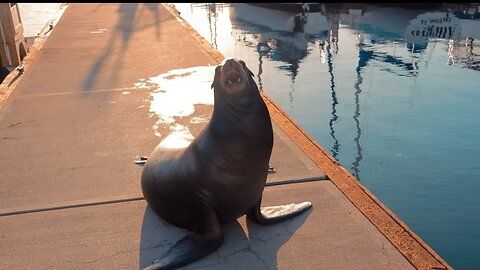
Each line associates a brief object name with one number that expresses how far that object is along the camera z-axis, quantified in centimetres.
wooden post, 1368
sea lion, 339
